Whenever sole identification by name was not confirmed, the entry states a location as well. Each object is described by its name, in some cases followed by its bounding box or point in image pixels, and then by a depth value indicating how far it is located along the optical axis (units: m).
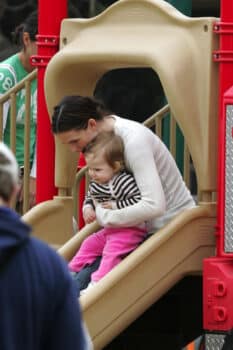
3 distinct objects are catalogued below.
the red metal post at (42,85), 13.59
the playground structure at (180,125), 11.87
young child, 11.77
